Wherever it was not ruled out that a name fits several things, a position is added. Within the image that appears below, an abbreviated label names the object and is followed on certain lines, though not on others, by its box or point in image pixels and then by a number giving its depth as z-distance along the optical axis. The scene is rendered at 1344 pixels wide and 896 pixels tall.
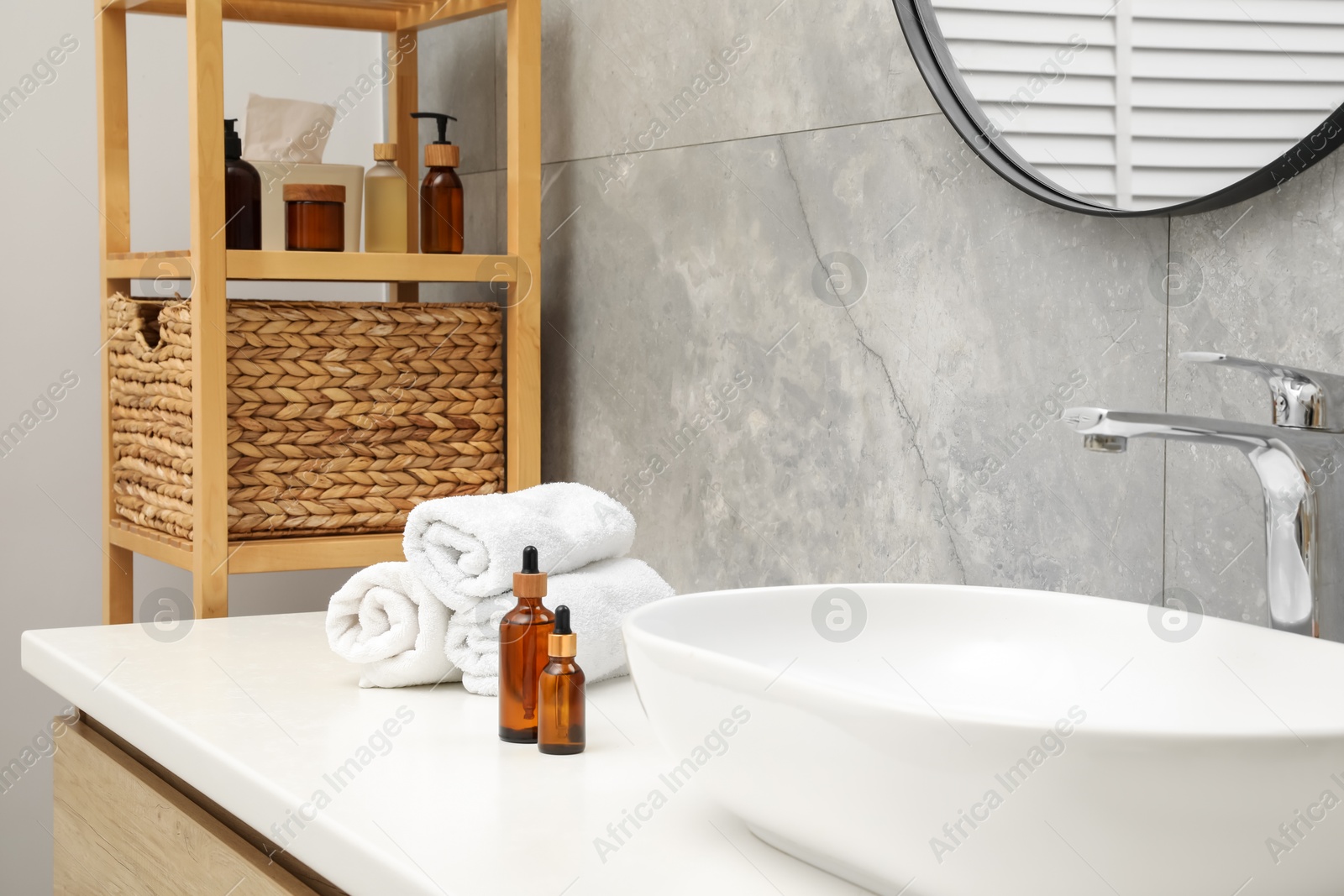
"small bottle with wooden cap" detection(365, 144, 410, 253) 1.70
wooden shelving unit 1.47
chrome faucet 0.82
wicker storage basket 1.56
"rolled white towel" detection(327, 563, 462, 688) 1.12
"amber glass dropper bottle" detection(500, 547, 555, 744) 0.99
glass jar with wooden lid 1.60
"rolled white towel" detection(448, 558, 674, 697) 1.12
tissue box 1.66
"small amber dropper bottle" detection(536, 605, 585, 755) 0.96
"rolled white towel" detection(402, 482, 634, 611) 1.11
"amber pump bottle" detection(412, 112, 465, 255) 1.68
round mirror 0.90
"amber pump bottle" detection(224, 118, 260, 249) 1.59
